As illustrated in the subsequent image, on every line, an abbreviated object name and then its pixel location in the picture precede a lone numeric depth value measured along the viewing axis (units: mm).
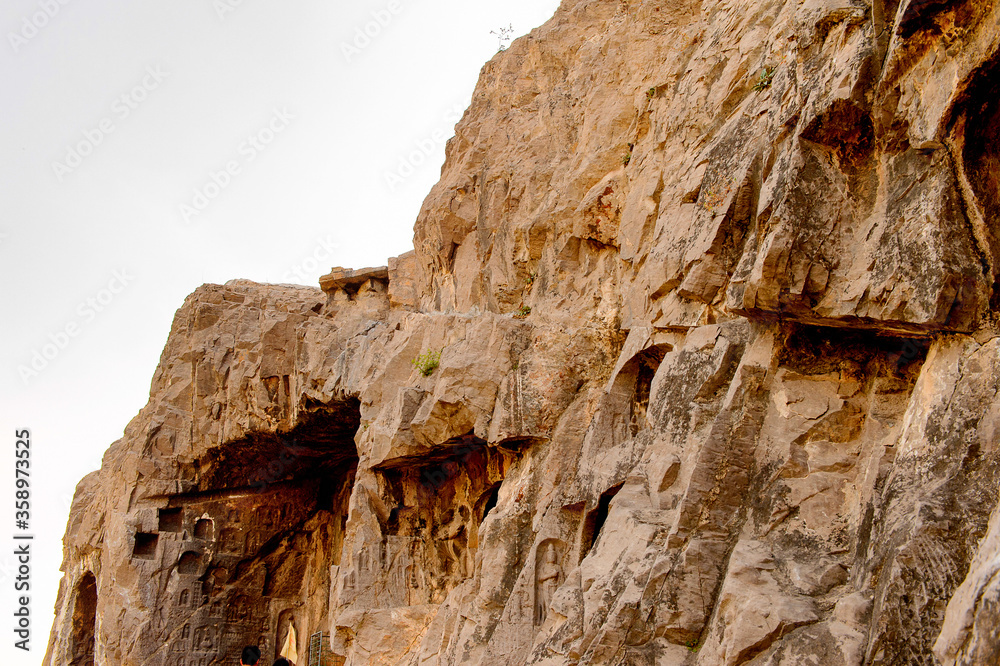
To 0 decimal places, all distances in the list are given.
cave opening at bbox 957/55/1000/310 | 5453
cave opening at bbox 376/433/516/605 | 13664
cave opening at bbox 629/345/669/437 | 9141
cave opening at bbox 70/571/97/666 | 19406
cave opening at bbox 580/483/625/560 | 8867
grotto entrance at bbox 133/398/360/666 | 17578
